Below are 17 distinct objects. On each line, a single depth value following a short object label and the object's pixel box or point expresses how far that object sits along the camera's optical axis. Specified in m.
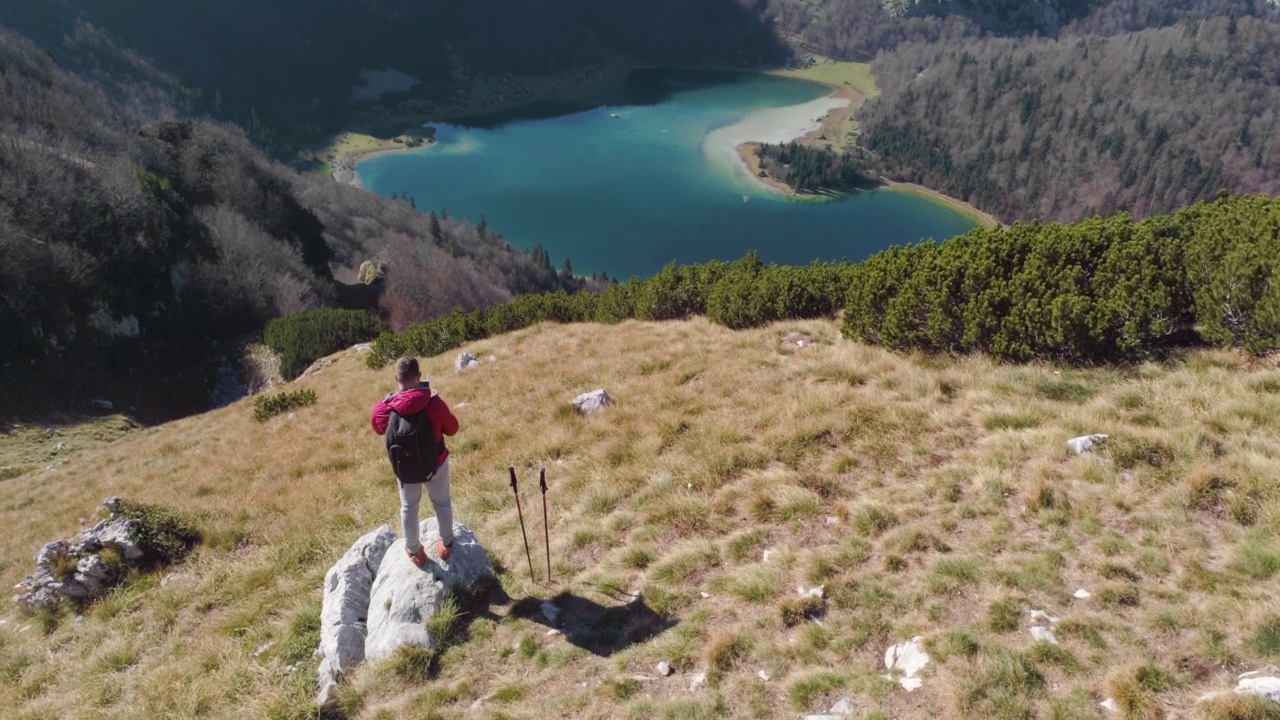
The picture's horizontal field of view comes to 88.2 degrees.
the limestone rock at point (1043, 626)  5.85
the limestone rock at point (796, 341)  15.41
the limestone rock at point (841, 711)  5.52
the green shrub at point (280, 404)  21.16
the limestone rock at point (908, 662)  5.76
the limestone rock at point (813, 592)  7.01
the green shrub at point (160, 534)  10.96
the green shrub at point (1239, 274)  9.66
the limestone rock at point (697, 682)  6.33
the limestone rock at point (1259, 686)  4.70
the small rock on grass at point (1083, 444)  8.37
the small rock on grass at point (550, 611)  7.69
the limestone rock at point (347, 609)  7.22
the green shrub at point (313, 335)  35.06
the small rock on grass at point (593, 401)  13.50
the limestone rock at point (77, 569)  10.27
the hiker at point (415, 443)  7.34
